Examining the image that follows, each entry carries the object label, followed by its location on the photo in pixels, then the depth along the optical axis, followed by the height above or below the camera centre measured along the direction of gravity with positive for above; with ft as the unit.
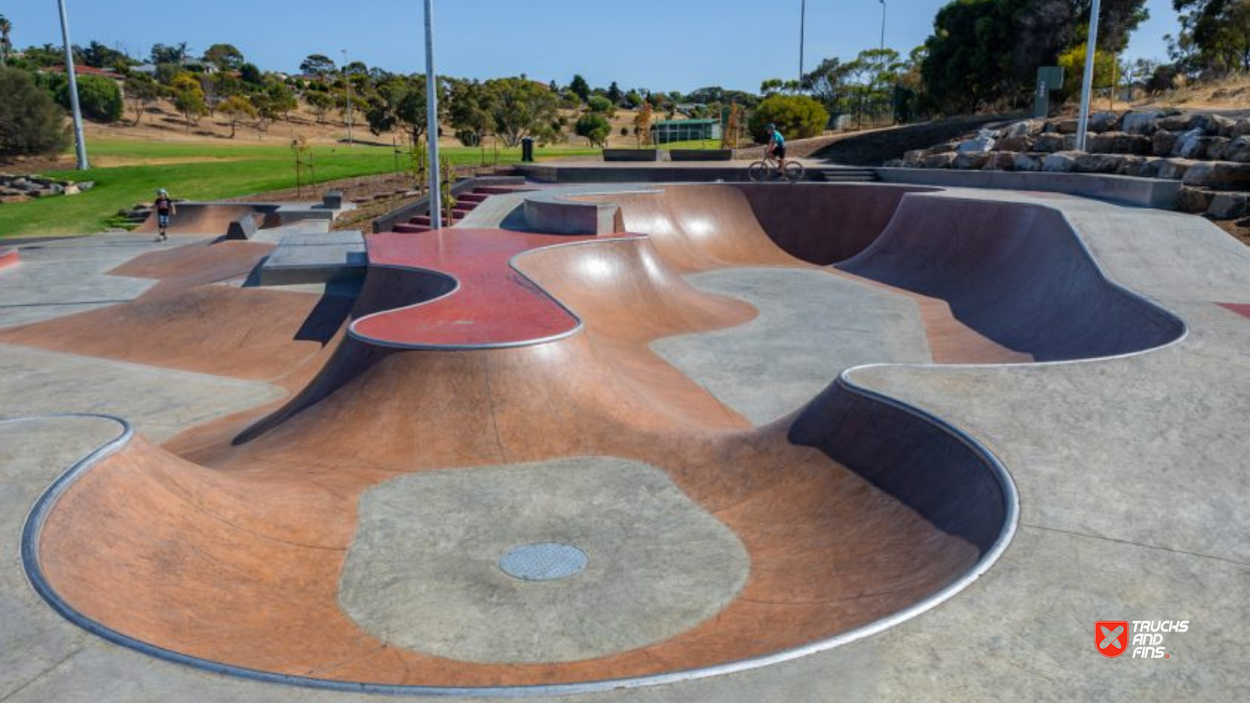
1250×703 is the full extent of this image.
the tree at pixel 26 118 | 154.71 +8.11
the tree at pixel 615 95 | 533.96 +42.51
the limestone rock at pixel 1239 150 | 56.08 +0.74
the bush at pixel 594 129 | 258.16 +9.99
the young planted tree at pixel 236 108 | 271.90 +17.33
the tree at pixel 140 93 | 286.87 +23.66
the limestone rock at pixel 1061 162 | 73.31 -0.05
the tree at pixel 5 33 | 361.71 +55.44
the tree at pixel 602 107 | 376.48 +24.80
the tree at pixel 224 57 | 504.18 +63.92
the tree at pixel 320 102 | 311.19 +22.18
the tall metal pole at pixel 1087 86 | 66.64 +6.19
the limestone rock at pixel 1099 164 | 68.97 -0.21
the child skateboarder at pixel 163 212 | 87.35 -5.09
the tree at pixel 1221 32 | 123.75 +19.30
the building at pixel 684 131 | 266.98 +9.95
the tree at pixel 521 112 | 215.92 +13.14
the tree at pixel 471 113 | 198.70 +11.35
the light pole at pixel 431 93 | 54.49 +4.47
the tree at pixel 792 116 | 138.10 +7.36
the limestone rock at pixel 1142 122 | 72.43 +3.39
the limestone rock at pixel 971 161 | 84.69 +0.05
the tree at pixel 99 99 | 251.19 +18.93
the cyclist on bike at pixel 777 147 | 80.02 +1.39
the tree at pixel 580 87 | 485.15 +42.57
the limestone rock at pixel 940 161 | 88.62 +0.06
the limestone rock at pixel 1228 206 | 50.93 -2.71
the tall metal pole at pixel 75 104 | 130.20 +9.06
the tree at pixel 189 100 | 269.03 +19.74
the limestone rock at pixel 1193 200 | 53.67 -2.49
